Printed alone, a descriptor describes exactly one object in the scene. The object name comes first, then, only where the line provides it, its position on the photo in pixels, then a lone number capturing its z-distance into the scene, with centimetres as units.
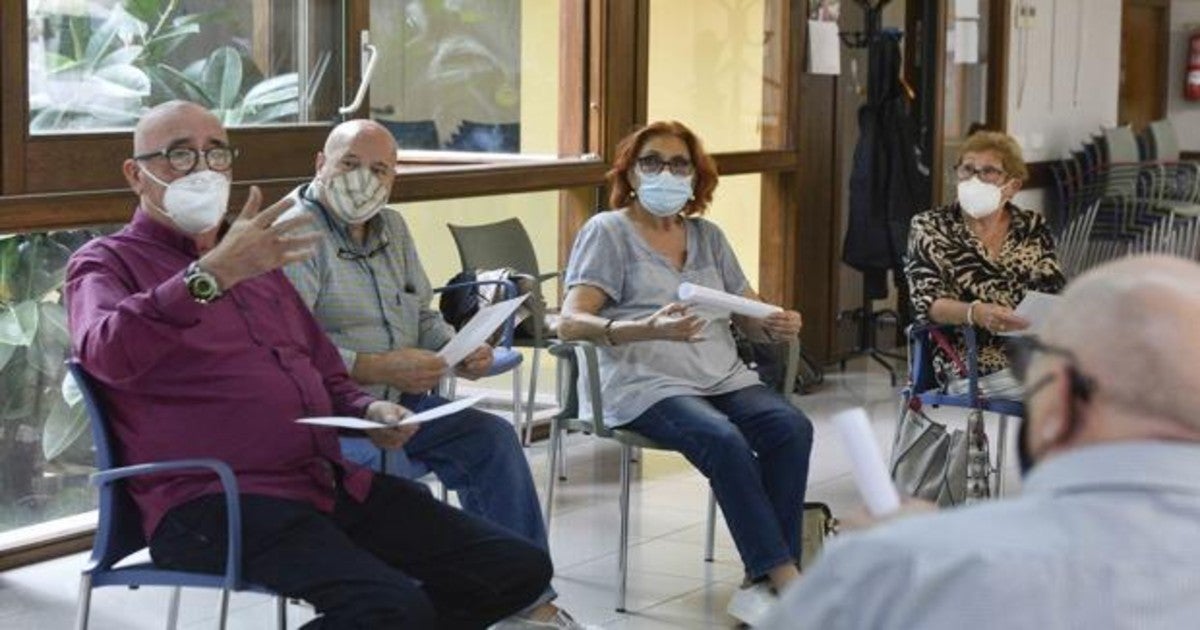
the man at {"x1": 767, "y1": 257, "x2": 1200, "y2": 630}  157
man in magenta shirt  338
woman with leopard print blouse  559
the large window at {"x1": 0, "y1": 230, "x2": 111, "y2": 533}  509
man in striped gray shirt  438
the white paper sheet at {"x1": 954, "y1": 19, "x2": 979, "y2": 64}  1014
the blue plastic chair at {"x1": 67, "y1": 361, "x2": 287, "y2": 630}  335
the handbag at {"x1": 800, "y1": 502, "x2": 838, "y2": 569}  496
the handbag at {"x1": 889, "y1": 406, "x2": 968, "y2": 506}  548
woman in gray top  476
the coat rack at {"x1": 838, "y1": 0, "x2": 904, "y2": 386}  888
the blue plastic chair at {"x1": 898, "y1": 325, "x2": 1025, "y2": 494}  545
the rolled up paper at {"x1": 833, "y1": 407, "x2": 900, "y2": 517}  188
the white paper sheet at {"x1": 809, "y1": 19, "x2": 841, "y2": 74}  855
